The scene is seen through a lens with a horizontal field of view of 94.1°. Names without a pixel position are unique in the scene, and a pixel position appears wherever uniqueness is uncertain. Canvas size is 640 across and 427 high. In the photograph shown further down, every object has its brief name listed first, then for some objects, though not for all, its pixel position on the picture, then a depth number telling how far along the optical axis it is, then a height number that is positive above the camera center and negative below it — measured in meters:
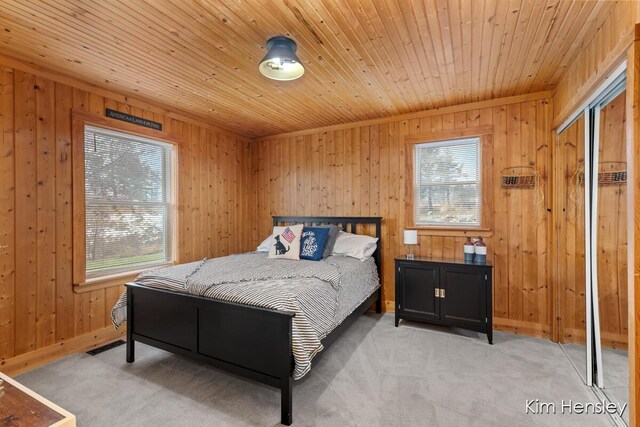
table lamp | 3.41 -0.28
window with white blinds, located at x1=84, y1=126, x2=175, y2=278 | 2.96 +0.13
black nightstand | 2.97 -0.85
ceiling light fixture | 2.05 +1.09
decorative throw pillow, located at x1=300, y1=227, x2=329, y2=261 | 3.41 -0.34
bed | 1.85 -0.86
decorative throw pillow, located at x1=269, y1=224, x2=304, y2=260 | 3.48 -0.36
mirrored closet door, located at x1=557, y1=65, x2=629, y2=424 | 1.79 -0.22
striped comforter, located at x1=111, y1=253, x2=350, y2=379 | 1.90 -0.55
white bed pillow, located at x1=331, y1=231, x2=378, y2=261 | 3.52 -0.40
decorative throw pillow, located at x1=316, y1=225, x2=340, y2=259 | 3.52 -0.33
